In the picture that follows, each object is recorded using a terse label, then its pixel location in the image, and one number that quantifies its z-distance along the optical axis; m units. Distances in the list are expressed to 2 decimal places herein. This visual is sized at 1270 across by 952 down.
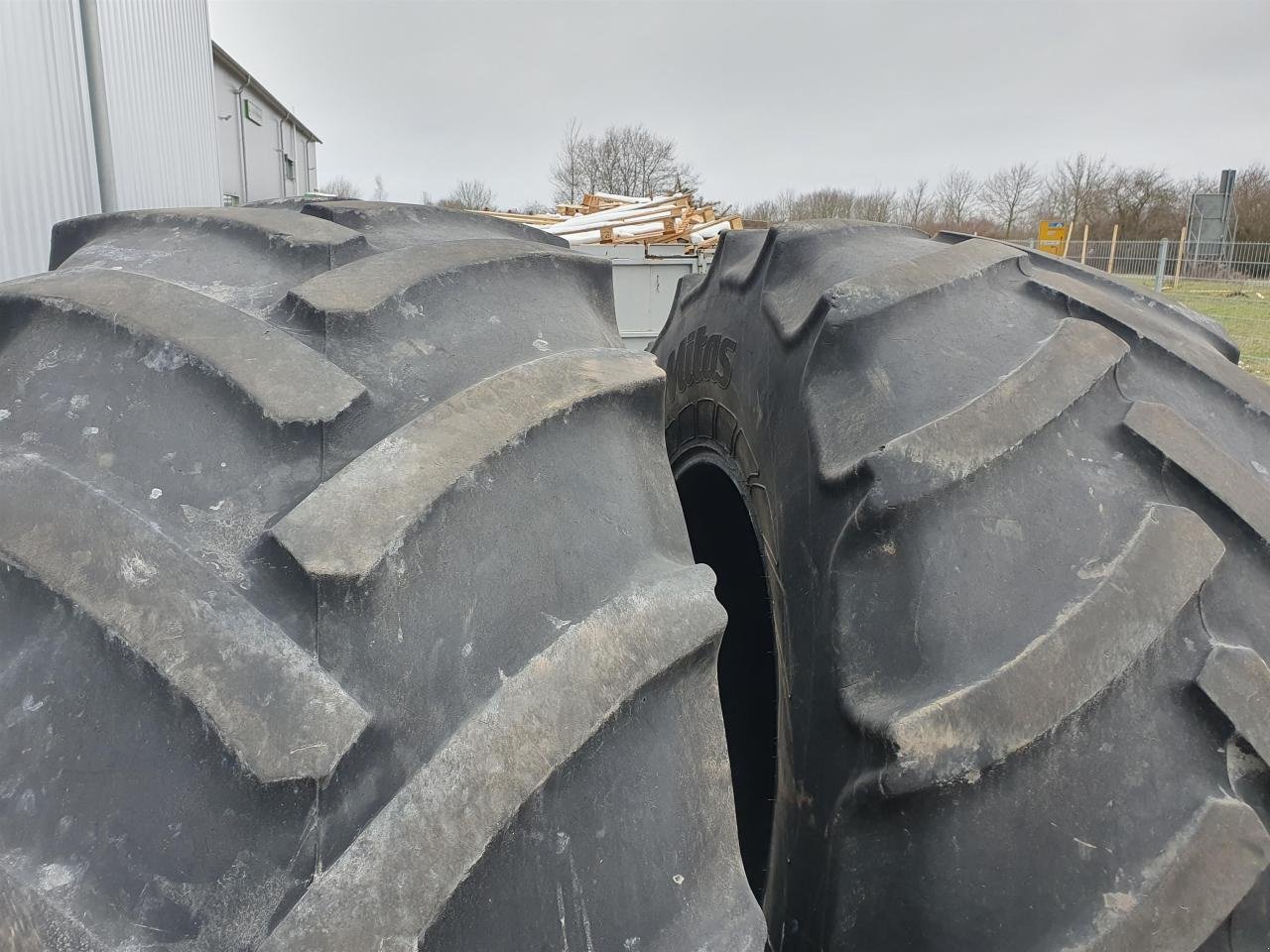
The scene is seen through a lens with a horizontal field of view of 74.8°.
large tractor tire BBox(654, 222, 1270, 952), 0.63
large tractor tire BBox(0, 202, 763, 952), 0.51
